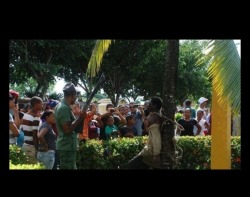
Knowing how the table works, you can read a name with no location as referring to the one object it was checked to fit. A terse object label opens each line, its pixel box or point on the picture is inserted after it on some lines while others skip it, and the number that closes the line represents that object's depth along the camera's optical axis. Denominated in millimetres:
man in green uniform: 6367
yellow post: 7570
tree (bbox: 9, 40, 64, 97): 21992
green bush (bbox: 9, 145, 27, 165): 6209
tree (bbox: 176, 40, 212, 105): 34328
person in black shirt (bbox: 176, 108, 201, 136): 10930
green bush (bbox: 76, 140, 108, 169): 8688
